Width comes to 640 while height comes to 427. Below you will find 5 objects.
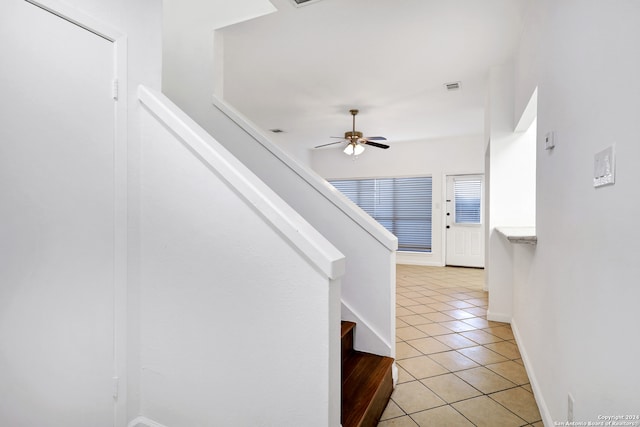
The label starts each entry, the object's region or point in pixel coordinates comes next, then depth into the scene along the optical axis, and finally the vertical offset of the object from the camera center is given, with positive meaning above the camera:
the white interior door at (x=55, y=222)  1.16 -0.04
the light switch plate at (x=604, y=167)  0.99 +0.13
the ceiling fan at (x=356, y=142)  5.10 +1.07
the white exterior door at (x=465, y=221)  6.53 -0.21
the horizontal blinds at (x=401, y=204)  7.12 +0.14
